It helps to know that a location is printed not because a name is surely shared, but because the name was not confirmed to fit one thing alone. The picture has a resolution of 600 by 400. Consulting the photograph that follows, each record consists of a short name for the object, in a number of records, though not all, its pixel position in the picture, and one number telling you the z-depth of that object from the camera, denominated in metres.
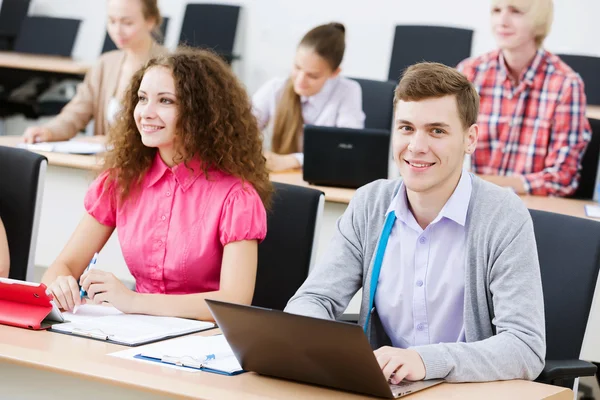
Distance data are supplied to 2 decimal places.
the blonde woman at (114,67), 5.79
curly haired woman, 3.74
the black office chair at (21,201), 4.04
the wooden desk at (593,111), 6.16
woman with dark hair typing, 5.61
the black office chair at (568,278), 3.53
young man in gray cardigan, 3.23
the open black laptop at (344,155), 4.69
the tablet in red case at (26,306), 3.34
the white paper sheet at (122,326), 3.30
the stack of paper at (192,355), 3.13
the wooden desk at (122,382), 3.00
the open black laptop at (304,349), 2.95
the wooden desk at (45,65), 8.57
